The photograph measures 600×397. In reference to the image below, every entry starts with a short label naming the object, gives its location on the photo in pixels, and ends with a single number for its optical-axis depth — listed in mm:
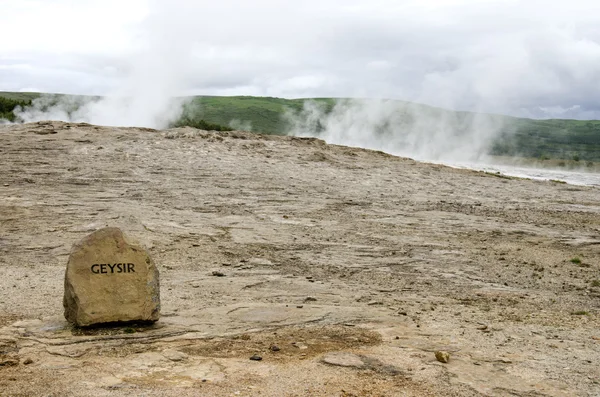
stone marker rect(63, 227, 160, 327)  6918
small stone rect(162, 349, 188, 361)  6207
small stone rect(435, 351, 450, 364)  6211
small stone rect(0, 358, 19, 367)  5934
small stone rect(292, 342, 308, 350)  6626
